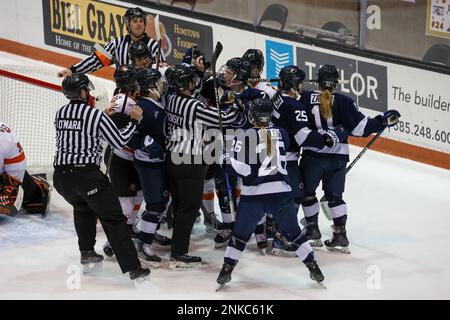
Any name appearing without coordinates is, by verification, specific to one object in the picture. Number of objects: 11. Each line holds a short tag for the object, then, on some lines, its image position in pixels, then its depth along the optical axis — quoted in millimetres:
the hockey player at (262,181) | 12781
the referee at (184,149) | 13789
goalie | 15547
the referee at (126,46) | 16219
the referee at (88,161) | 13094
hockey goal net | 18547
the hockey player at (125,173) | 14320
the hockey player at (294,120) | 14047
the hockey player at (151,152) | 13812
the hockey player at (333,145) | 14297
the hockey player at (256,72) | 14419
